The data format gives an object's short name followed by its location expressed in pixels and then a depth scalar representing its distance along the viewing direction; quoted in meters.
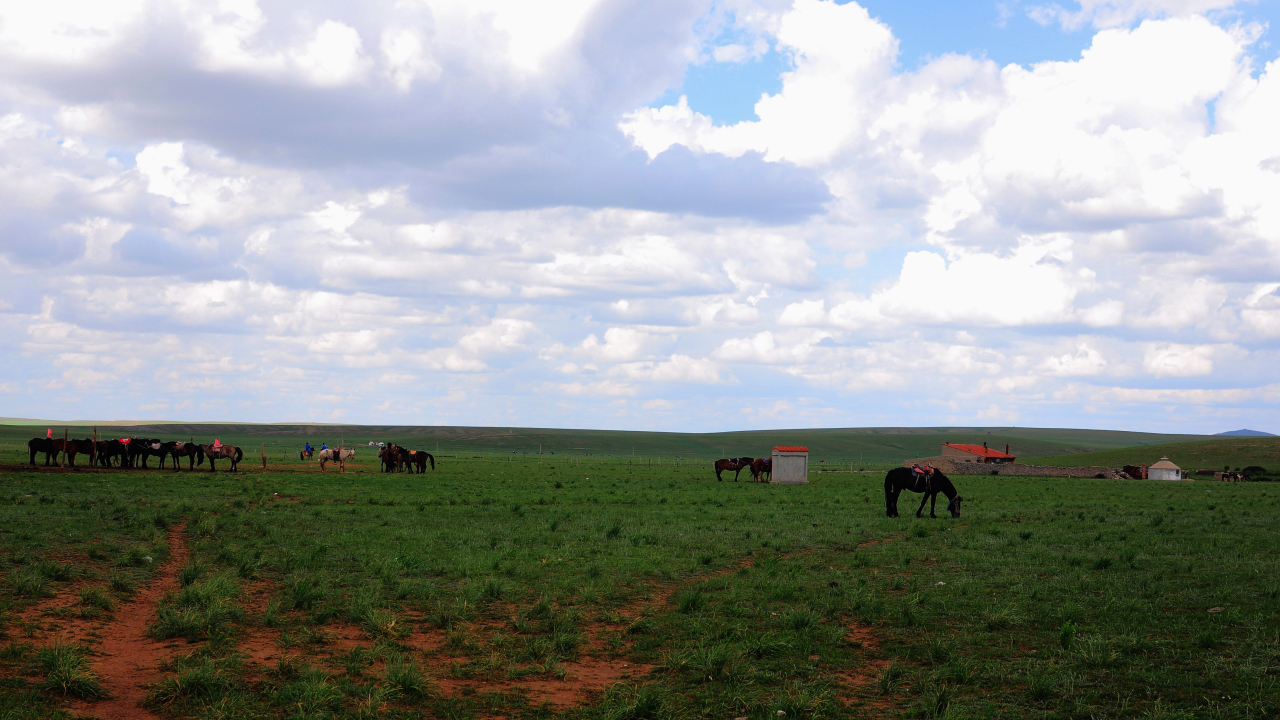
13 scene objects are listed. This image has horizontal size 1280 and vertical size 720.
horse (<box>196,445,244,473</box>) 48.81
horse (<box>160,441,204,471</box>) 48.31
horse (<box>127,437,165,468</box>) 48.41
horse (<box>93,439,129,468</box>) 47.09
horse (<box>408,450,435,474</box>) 55.45
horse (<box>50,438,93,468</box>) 45.27
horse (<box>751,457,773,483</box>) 53.62
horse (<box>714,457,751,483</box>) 54.66
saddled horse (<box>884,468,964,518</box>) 26.06
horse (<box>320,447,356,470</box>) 53.94
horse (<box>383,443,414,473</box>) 55.69
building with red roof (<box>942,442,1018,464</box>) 79.94
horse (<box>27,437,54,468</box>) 44.53
